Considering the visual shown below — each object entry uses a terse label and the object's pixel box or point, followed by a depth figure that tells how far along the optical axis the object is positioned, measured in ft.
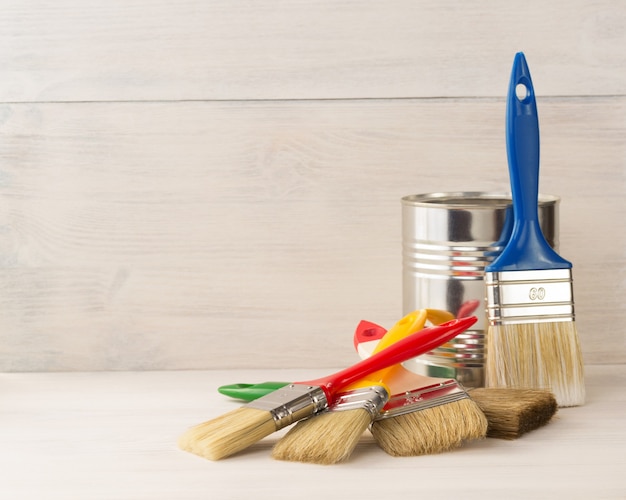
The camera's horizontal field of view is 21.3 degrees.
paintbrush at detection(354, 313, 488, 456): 3.35
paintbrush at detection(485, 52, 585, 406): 3.61
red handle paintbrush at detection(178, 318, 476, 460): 3.33
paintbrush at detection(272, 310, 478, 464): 3.29
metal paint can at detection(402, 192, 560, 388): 3.69
